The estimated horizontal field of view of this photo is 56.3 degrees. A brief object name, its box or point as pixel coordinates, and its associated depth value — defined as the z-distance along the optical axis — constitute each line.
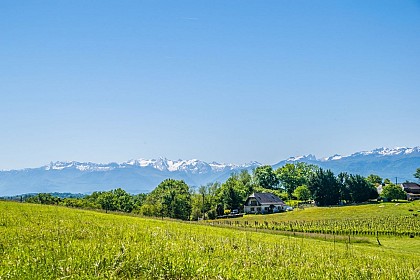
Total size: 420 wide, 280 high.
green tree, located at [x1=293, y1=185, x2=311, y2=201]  155.75
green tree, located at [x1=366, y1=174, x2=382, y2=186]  183.00
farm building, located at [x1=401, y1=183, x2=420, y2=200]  157.25
